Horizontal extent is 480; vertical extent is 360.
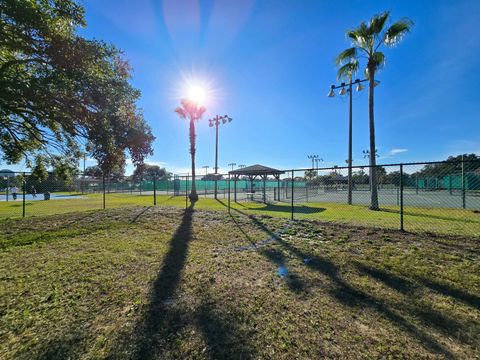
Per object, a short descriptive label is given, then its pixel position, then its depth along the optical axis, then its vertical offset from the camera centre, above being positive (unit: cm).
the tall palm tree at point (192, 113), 2138 +680
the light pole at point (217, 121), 2761 +744
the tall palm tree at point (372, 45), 1190 +776
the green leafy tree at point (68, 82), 574 +276
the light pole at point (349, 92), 1560 +640
